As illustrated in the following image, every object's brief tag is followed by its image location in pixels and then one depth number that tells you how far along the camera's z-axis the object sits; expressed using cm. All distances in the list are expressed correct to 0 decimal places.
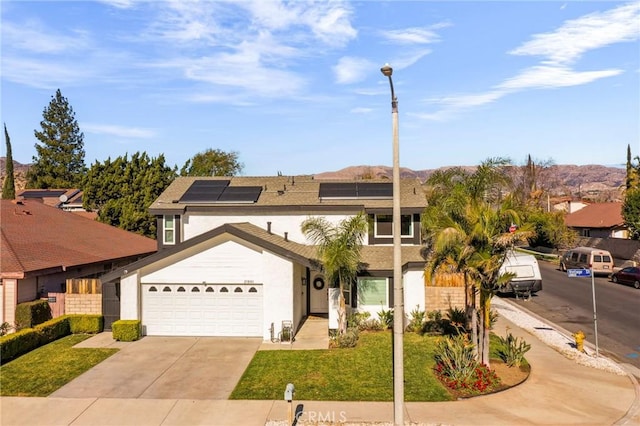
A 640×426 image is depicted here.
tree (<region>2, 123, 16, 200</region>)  4928
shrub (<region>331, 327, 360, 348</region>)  1683
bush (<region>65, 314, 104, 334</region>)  1906
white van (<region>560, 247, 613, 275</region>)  3391
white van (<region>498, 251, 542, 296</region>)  2577
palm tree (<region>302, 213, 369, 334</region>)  1780
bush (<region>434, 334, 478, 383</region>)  1306
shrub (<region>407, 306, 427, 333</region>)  1898
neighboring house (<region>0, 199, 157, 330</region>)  1803
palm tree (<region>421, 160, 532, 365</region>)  1359
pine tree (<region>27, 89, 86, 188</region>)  7425
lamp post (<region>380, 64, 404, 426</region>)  981
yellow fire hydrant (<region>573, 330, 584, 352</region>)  1632
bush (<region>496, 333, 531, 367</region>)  1453
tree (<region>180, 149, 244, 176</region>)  6283
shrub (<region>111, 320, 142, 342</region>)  1797
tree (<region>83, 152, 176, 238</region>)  3647
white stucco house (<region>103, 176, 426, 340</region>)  1853
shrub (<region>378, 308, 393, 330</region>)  1936
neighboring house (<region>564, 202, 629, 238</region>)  4709
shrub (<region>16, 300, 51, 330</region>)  1762
